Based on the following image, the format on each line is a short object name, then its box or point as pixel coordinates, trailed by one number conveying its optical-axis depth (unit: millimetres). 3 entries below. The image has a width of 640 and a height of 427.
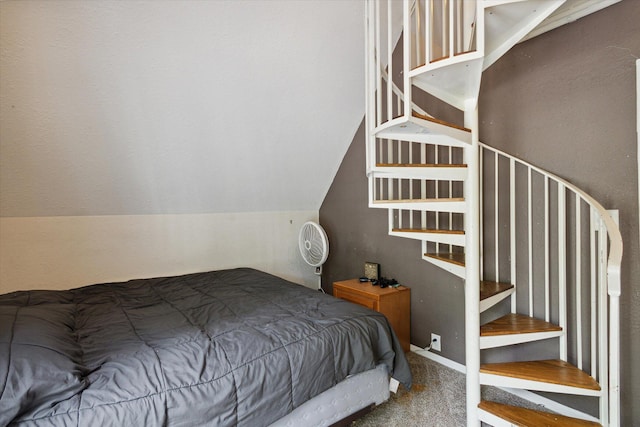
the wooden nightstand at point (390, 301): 2730
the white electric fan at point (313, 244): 3383
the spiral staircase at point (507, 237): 1604
